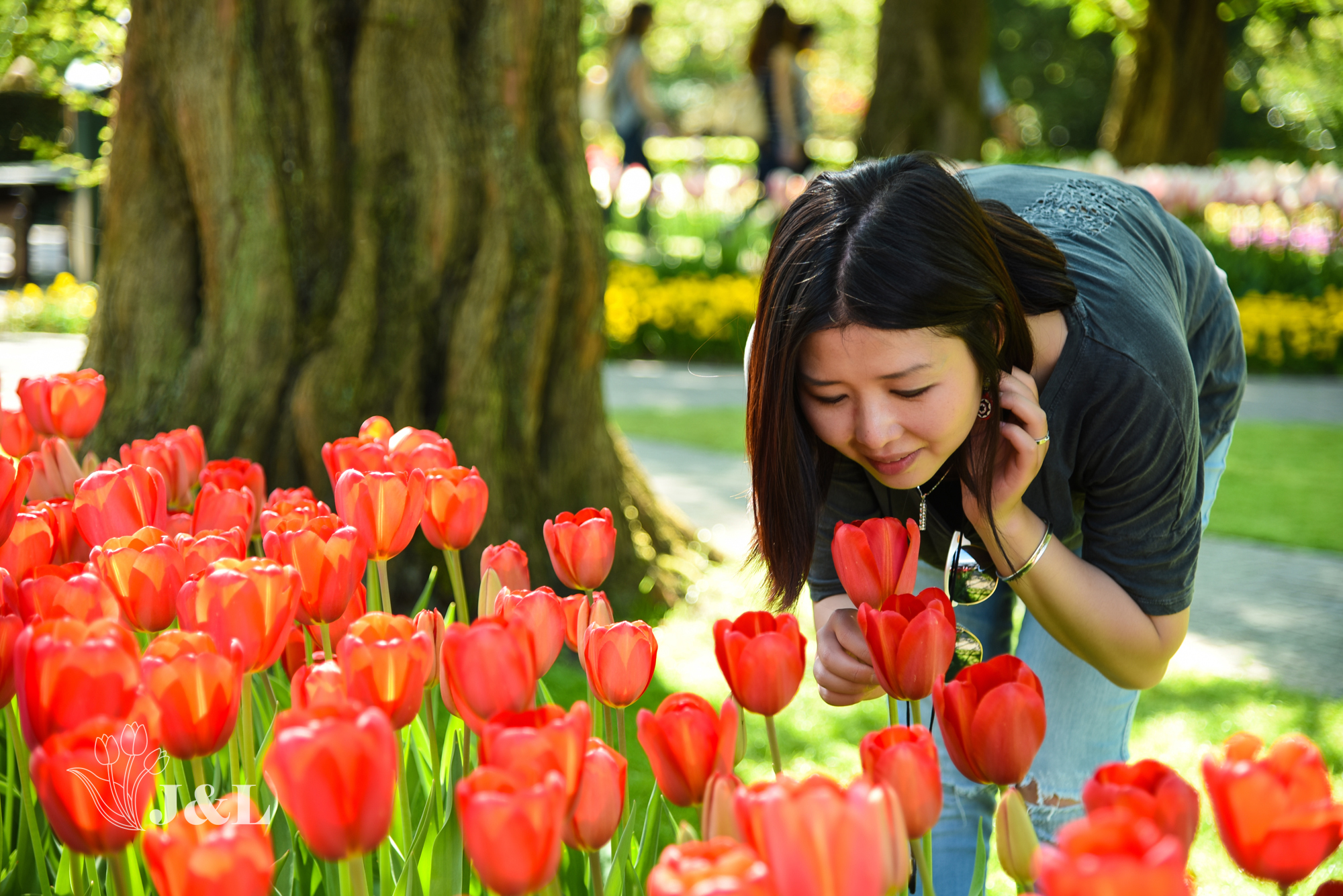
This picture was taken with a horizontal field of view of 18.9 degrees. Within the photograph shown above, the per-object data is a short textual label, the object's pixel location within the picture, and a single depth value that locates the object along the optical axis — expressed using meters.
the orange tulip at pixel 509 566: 2.40
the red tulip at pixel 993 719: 2.19
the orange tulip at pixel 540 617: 2.28
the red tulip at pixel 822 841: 2.04
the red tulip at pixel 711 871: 2.01
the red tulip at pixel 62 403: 2.69
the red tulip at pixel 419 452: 2.51
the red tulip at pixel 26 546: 2.37
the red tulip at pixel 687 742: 2.21
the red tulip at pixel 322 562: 2.31
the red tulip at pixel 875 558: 2.36
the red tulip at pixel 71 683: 2.13
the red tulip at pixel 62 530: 2.44
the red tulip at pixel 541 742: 2.10
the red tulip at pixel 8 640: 2.23
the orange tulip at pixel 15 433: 2.68
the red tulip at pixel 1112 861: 1.98
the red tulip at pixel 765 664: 2.26
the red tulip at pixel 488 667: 2.19
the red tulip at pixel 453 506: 2.42
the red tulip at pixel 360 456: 2.48
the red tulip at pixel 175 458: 2.59
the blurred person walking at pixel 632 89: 14.06
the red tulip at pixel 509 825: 2.07
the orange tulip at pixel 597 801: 2.17
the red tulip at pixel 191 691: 2.16
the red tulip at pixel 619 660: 2.28
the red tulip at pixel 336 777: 2.08
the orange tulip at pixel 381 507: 2.37
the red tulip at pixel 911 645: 2.27
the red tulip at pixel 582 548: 2.42
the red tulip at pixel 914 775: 2.15
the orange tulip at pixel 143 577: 2.29
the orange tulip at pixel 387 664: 2.19
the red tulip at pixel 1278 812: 2.07
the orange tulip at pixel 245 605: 2.23
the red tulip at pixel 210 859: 2.06
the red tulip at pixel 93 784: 2.09
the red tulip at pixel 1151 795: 2.09
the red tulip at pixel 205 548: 2.31
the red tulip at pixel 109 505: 2.40
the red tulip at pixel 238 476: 2.56
